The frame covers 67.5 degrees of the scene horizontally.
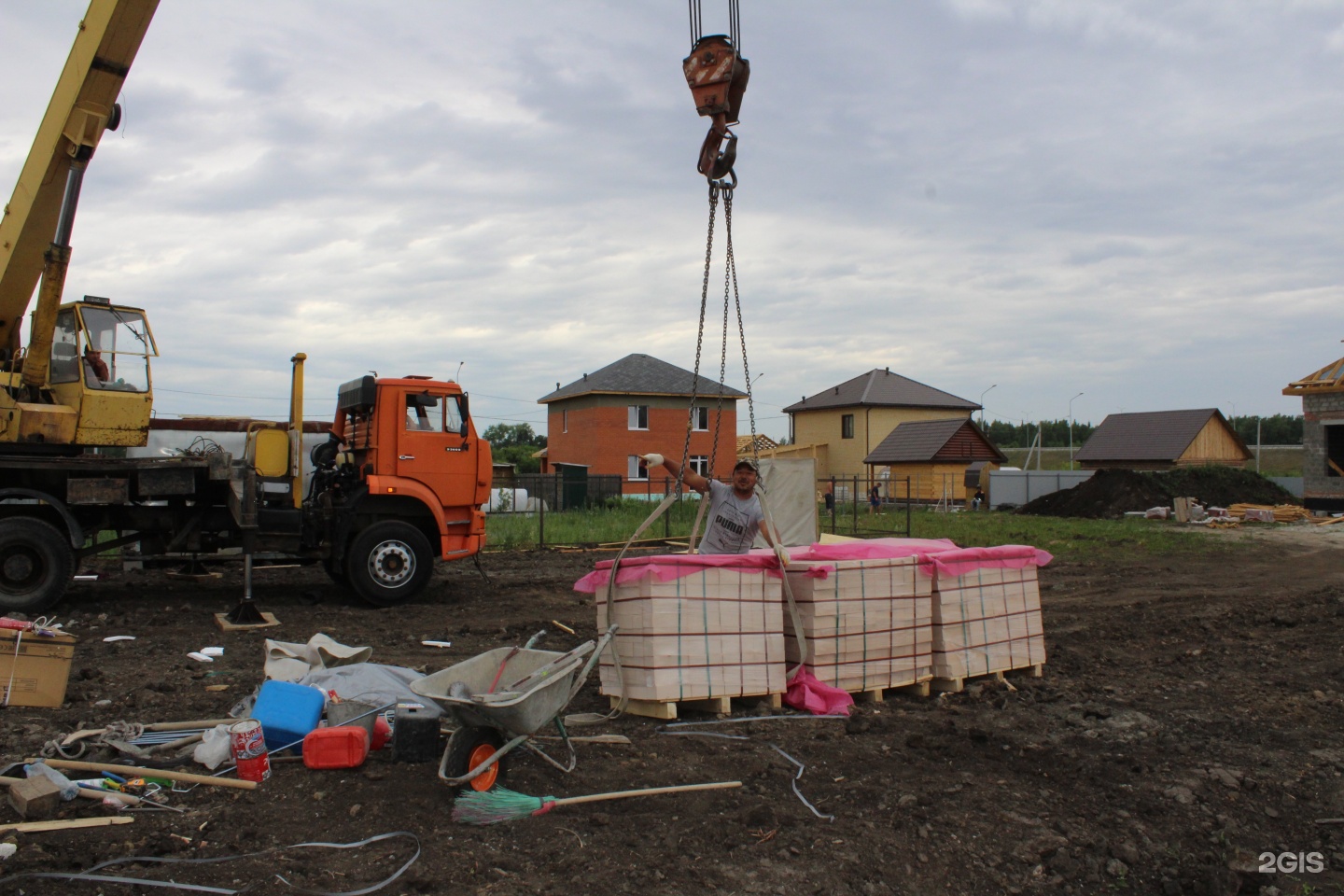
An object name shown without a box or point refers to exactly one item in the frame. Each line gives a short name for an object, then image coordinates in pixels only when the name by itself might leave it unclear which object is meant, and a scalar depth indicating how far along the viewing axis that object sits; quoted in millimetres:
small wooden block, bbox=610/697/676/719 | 6590
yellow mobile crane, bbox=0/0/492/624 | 10836
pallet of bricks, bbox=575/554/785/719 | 6594
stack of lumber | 30031
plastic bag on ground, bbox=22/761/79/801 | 4973
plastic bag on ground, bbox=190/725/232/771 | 5562
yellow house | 53875
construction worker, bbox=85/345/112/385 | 11352
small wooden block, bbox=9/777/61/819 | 4738
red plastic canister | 5562
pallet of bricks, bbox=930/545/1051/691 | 7746
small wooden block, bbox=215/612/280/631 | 10484
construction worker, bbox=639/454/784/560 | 7727
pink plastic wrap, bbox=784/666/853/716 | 6965
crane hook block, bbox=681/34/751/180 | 7430
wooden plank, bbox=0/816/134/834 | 4570
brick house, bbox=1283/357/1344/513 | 31252
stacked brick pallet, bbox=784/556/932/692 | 7113
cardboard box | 6852
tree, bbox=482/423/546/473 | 60312
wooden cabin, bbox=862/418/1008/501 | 45781
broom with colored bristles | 4863
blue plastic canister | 5895
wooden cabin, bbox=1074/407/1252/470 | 43719
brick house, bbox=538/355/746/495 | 43969
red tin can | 5387
